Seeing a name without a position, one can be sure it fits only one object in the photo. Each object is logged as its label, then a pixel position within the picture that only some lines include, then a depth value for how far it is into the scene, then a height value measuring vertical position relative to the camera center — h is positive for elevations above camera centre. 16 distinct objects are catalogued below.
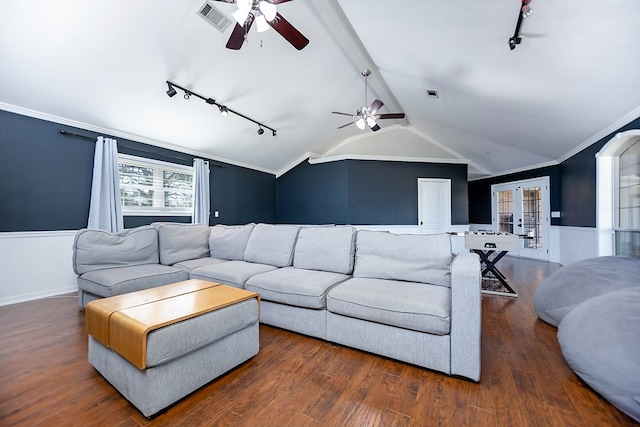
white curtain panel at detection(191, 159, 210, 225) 5.40 +0.52
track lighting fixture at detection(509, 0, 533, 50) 2.12 +1.79
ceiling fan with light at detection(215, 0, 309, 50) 2.00 +1.75
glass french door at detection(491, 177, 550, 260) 6.19 +0.11
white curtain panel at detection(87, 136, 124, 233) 3.79 +0.41
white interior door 6.98 +0.30
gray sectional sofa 1.69 -0.59
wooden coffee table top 1.36 -0.60
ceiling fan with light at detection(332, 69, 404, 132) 4.25 +1.78
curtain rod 3.62 +1.21
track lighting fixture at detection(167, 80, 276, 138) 3.56 +1.92
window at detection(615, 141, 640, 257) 3.64 +0.19
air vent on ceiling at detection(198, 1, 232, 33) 2.85 +2.37
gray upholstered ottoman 1.35 -0.78
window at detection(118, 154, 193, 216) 4.39 +0.57
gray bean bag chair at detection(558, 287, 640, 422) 1.35 -0.80
